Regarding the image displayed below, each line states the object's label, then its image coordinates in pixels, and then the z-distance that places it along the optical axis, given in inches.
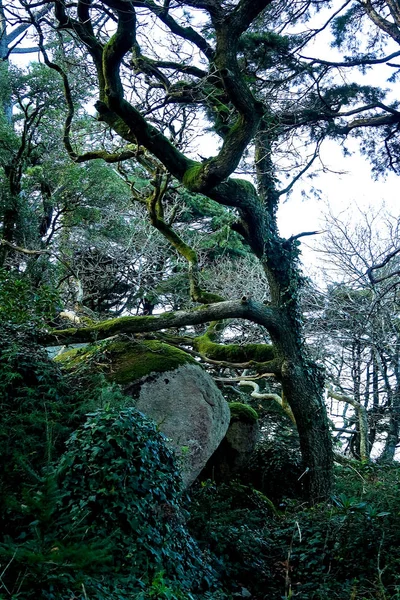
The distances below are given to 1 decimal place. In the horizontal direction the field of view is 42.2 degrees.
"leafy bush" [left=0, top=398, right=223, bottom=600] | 98.1
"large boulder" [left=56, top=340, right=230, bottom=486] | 265.7
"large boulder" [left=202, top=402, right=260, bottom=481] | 347.6
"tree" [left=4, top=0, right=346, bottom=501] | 255.3
